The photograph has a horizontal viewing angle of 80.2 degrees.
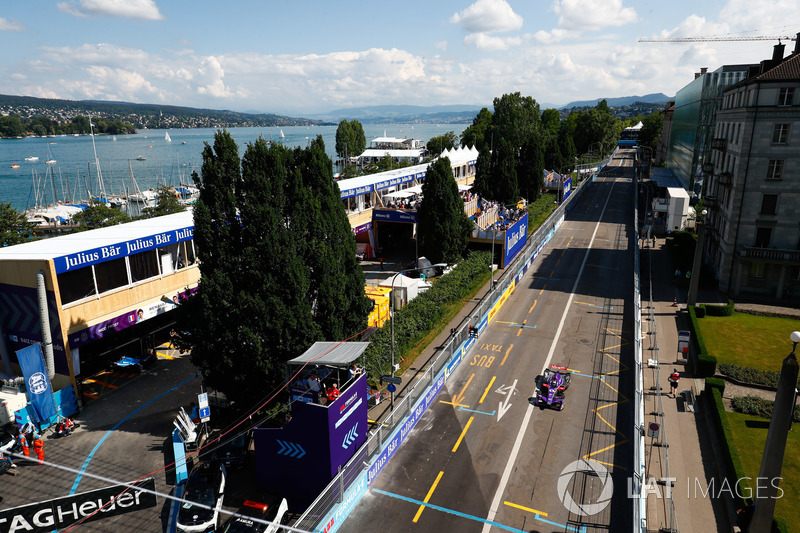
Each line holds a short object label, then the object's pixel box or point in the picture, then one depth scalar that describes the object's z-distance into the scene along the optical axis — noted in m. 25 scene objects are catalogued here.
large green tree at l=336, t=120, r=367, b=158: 151.75
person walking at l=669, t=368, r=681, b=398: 26.14
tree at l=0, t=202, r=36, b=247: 46.31
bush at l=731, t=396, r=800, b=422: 24.31
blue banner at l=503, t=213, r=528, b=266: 47.88
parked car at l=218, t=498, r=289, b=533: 15.91
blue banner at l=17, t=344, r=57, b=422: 22.27
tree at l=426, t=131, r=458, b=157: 133.00
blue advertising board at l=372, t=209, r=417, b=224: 48.31
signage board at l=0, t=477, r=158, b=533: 13.02
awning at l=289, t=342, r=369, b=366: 18.58
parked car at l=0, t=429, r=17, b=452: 20.75
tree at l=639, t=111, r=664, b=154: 164.25
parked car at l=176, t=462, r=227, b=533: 16.47
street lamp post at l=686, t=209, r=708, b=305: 36.12
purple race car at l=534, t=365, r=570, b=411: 25.06
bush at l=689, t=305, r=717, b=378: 27.68
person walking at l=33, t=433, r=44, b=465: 20.69
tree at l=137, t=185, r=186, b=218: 59.34
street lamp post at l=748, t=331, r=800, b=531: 13.80
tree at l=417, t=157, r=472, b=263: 41.75
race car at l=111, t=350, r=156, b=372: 28.23
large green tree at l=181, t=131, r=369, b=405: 20.95
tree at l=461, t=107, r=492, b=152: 120.53
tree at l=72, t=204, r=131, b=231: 53.94
